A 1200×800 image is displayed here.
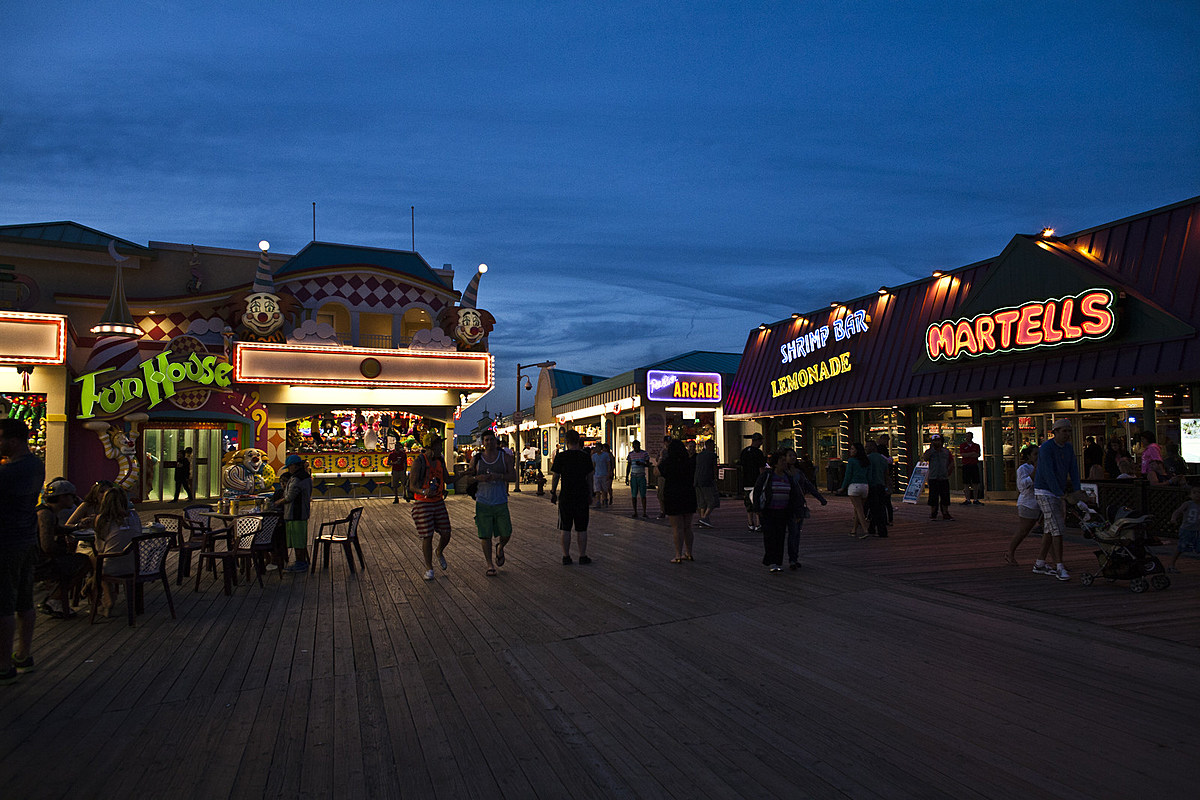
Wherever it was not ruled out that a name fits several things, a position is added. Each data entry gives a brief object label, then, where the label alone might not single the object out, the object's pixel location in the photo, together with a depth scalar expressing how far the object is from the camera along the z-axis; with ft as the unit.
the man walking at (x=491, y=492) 28.19
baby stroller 23.86
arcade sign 87.66
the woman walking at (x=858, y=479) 38.01
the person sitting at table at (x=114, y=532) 21.77
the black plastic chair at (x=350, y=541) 30.00
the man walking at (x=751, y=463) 48.47
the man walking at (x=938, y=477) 46.42
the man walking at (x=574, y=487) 31.17
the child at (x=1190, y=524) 26.22
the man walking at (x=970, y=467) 54.60
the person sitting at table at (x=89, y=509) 23.02
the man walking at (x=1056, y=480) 25.73
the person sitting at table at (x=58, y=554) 21.52
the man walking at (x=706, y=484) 44.82
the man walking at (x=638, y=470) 52.01
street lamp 88.58
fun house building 61.46
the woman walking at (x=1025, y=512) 27.71
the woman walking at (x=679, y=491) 30.89
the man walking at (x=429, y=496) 27.99
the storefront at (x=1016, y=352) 42.45
